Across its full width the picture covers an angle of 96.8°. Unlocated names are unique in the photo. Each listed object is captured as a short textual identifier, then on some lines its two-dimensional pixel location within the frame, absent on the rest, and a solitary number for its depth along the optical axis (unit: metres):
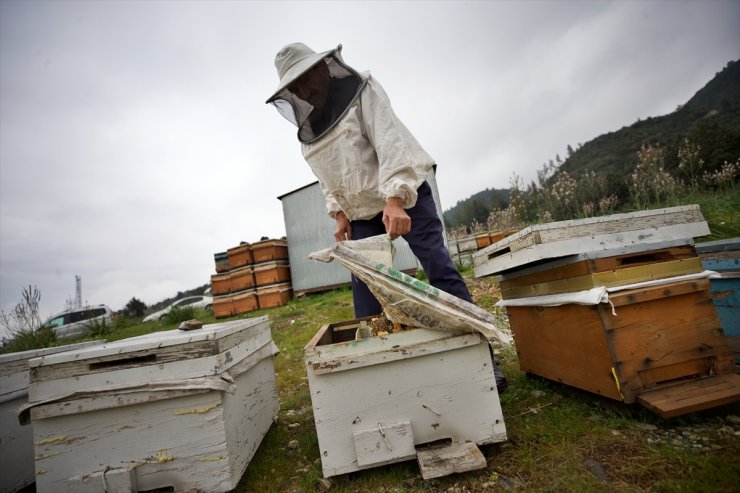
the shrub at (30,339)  5.92
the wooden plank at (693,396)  1.25
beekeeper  1.92
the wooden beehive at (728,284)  1.79
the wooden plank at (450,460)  1.25
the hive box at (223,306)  9.02
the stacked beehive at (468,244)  8.45
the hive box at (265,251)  8.92
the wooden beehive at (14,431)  1.75
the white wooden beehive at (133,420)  1.35
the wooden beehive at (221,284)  9.18
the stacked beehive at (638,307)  1.42
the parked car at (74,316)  13.22
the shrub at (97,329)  8.37
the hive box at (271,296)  8.74
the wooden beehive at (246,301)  8.82
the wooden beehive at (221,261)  9.50
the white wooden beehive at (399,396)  1.38
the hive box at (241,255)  8.92
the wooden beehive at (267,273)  8.82
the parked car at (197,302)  16.14
